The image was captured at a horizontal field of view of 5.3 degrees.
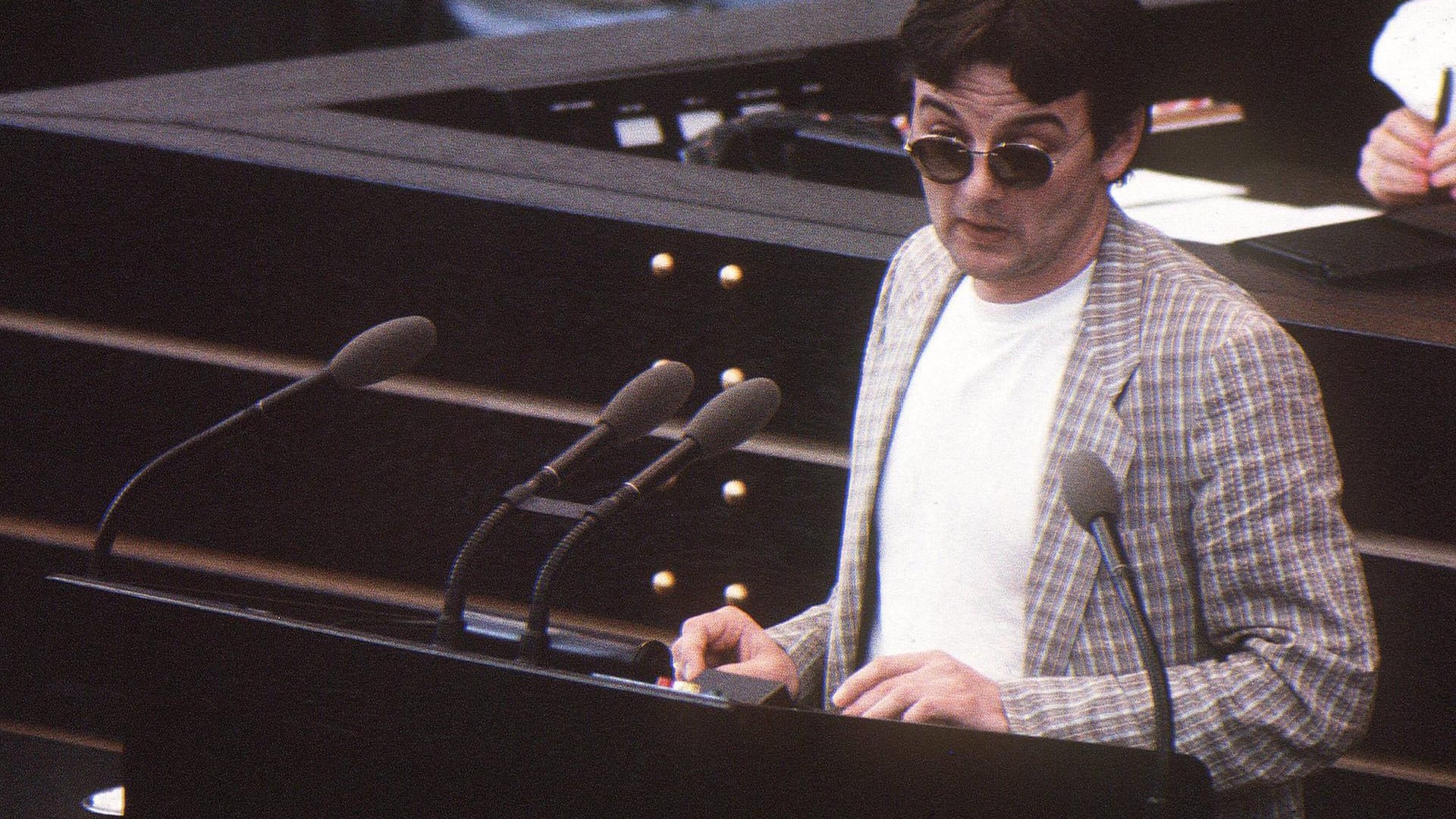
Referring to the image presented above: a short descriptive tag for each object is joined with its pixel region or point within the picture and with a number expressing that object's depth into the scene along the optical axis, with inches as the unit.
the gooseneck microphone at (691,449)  513.6
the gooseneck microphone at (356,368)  520.3
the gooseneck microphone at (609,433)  514.5
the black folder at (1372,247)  540.9
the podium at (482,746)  507.7
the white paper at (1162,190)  556.8
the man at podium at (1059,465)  520.1
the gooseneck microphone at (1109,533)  511.1
